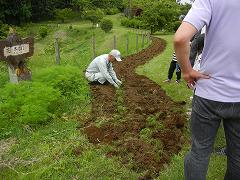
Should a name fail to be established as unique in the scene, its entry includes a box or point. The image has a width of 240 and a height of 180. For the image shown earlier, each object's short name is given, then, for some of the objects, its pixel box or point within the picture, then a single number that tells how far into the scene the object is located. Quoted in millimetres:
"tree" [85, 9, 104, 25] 23325
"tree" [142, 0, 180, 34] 20966
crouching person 4974
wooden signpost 4252
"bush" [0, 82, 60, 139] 3385
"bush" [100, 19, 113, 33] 19890
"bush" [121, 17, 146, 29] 23221
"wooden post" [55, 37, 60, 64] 5944
